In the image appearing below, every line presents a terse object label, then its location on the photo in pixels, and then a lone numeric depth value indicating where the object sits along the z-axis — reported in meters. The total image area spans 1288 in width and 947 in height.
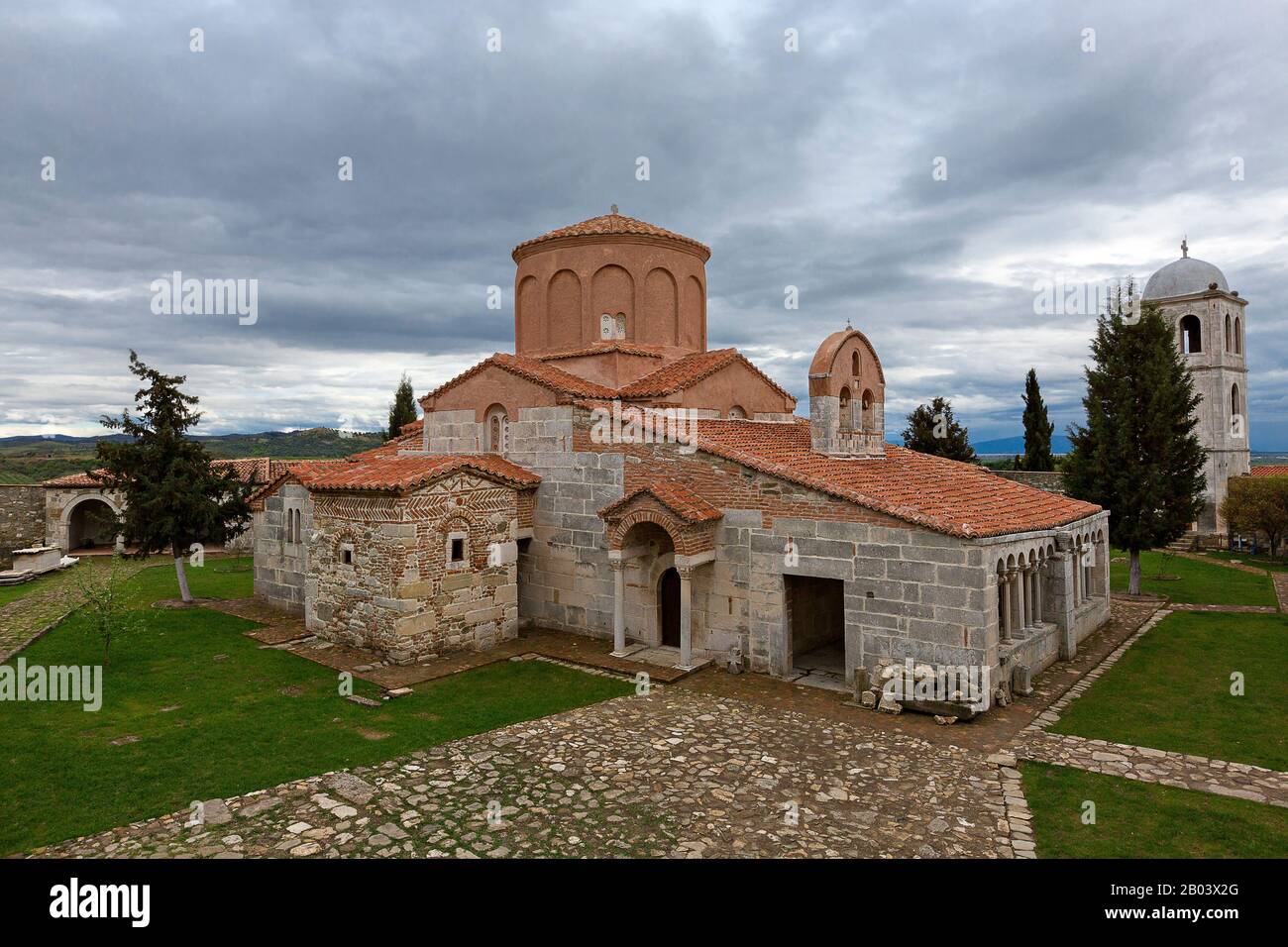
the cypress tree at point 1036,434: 35.97
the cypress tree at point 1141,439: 19.72
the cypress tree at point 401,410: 38.16
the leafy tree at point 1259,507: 26.03
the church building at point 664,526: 11.28
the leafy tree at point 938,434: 29.70
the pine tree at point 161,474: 17.50
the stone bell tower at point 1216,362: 32.66
